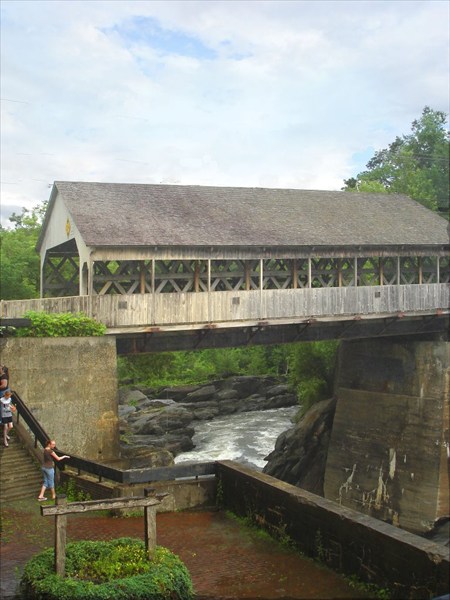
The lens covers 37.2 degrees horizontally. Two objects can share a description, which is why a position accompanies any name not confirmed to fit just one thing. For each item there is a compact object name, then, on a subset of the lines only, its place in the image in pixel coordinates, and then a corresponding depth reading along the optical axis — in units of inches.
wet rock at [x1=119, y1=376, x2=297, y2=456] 1254.3
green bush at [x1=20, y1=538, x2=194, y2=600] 313.4
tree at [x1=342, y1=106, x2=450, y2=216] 1729.8
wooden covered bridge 714.8
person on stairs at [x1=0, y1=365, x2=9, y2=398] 571.5
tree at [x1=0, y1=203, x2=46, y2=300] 1338.6
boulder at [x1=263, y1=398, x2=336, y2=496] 1047.6
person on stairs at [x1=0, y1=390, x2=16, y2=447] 554.9
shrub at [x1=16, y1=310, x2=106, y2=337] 620.7
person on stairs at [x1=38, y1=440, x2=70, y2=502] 486.1
